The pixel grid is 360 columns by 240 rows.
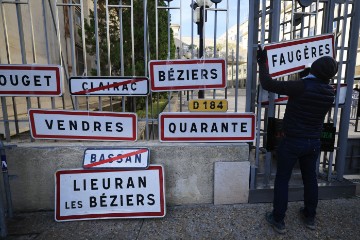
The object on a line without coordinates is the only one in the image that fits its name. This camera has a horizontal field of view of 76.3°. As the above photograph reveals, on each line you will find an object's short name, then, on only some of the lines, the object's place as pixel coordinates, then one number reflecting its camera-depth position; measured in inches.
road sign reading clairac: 109.0
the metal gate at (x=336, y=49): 116.0
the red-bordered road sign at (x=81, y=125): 110.5
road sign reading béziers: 110.5
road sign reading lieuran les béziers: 108.0
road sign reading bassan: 108.8
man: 89.7
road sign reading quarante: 114.0
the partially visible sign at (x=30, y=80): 105.0
